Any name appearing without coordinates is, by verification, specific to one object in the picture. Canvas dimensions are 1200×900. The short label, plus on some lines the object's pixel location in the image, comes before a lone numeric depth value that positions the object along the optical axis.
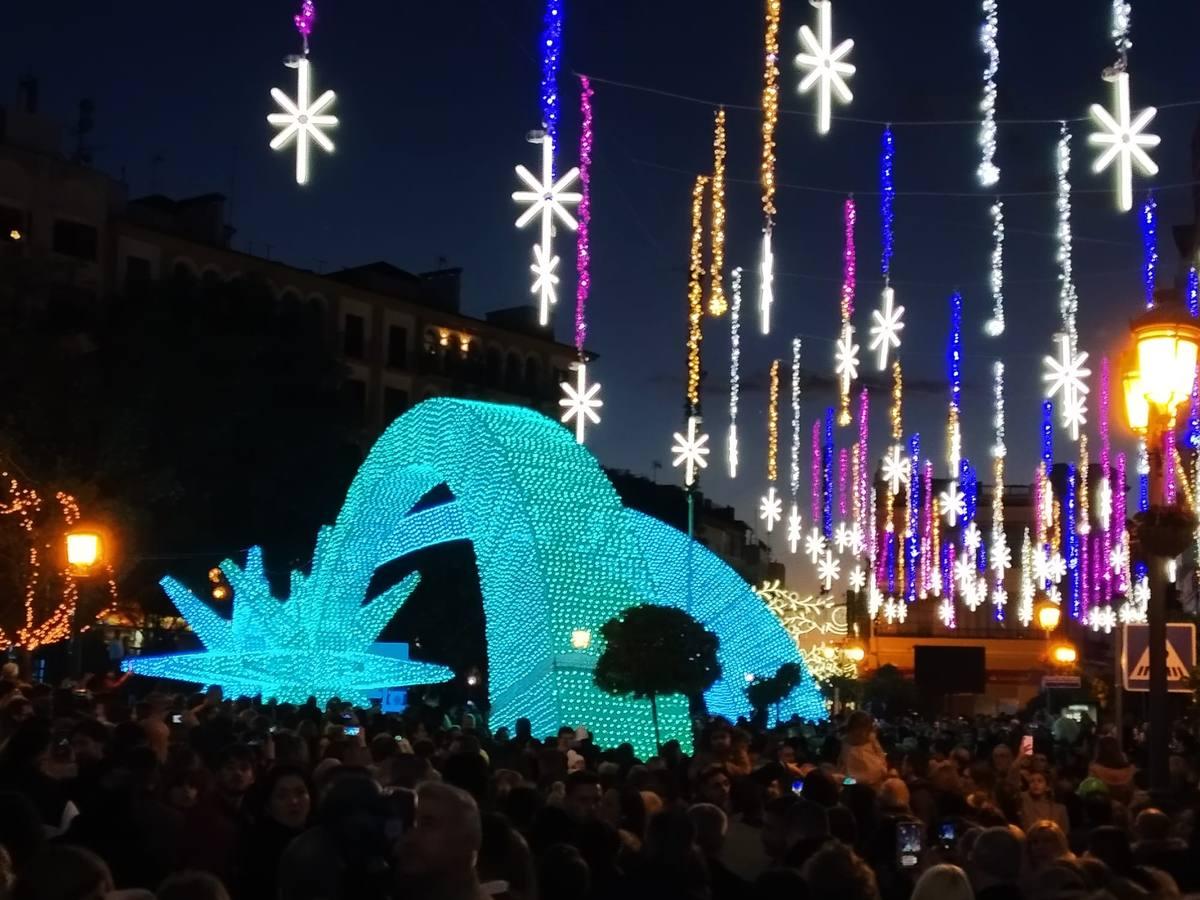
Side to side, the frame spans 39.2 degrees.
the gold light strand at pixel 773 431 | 26.05
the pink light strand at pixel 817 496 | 36.21
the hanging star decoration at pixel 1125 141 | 11.74
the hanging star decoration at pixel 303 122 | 11.84
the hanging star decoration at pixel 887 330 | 17.81
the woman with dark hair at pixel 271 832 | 7.18
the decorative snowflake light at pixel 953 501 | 42.28
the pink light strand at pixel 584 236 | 15.56
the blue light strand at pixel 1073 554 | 54.94
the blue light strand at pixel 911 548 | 50.68
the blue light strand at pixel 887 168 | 15.58
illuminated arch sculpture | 24.44
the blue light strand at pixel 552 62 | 13.08
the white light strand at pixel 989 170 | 12.86
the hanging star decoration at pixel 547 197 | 13.97
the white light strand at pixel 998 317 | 16.61
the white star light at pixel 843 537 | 42.22
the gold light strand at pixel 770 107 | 12.70
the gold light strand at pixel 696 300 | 17.58
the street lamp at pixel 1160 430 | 10.02
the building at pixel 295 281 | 46.59
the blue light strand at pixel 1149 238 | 20.34
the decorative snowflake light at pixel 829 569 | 45.00
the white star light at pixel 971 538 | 51.69
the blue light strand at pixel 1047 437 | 32.69
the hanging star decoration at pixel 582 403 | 20.03
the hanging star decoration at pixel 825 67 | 11.21
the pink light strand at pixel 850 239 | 17.83
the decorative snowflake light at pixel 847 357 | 19.36
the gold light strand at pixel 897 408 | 24.56
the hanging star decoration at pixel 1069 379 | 19.34
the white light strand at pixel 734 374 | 20.70
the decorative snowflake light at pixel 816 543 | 39.56
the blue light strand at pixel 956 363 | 22.03
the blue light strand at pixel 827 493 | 38.94
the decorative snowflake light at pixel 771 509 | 31.28
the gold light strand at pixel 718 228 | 16.00
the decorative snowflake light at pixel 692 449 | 22.52
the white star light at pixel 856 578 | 47.76
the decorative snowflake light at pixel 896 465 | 28.11
